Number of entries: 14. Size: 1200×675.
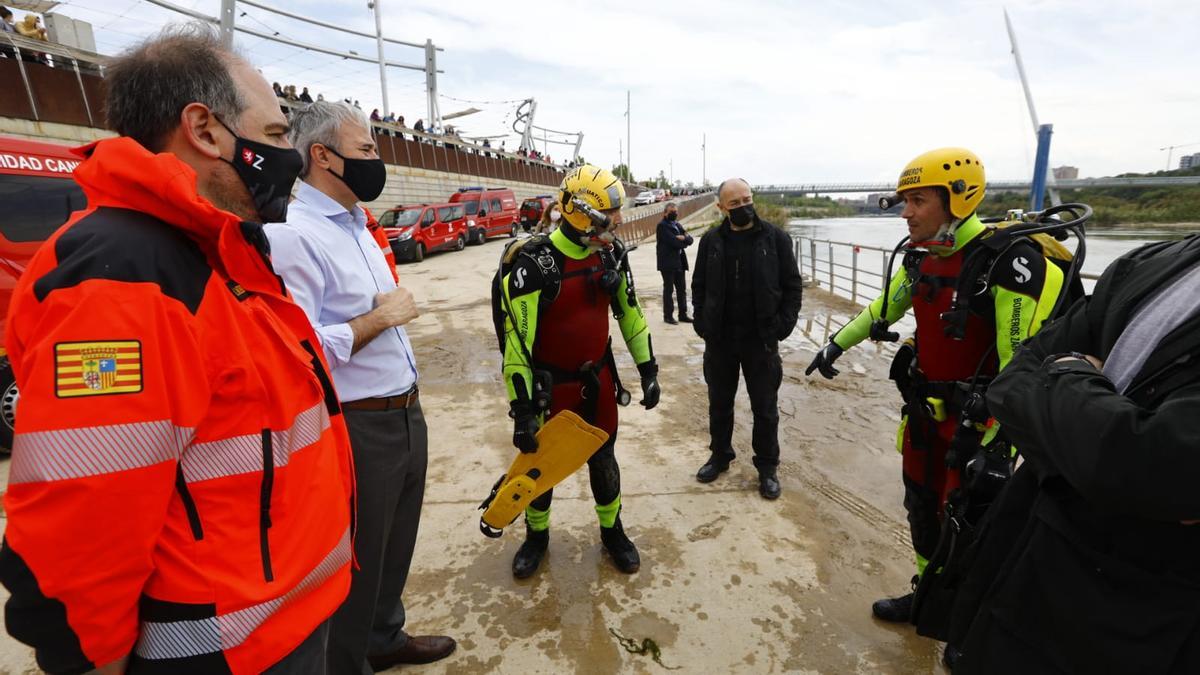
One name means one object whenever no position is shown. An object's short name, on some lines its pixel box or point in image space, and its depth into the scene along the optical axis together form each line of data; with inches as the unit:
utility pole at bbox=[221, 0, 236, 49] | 743.1
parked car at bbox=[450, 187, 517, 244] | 766.5
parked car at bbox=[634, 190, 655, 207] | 1860.2
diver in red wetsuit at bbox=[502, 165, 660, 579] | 106.2
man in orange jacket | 34.8
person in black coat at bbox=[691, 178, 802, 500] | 146.6
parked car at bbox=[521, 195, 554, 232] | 883.4
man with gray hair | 73.5
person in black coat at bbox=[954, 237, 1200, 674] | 38.1
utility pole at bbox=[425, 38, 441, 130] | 1305.4
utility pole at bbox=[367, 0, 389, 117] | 1081.8
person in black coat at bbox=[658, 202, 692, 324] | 322.3
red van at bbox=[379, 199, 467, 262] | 605.6
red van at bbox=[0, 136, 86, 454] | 162.9
